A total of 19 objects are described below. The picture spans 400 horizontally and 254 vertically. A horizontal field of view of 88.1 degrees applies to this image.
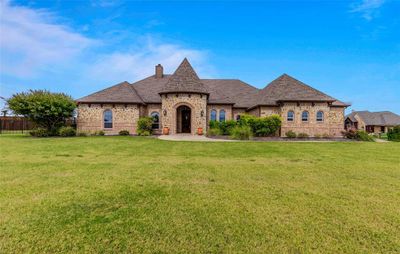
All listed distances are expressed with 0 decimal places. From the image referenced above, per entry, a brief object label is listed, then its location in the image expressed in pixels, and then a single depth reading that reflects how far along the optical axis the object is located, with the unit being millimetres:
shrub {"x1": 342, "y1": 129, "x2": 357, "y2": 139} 19234
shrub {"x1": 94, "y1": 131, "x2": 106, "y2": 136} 22117
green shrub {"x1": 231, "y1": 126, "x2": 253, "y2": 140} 17688
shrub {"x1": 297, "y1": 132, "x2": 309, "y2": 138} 20828
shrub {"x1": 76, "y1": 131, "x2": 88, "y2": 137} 21250
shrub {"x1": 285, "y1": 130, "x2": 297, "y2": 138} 20338
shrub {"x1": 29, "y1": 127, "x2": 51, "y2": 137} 20172
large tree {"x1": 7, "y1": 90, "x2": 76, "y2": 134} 19641
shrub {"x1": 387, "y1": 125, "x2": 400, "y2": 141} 20570
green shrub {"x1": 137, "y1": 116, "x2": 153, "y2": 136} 21391
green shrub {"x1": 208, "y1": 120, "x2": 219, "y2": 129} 21062
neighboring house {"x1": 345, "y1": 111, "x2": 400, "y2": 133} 47656
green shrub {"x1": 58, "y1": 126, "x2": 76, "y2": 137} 20219
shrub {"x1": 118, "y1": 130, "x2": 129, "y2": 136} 21922
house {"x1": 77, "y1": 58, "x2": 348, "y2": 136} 21594
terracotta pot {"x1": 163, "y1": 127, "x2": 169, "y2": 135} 21531
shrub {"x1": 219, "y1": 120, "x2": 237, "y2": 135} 20173
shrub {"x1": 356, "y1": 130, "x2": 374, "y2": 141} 18719
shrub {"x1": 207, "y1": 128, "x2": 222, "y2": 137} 20153
